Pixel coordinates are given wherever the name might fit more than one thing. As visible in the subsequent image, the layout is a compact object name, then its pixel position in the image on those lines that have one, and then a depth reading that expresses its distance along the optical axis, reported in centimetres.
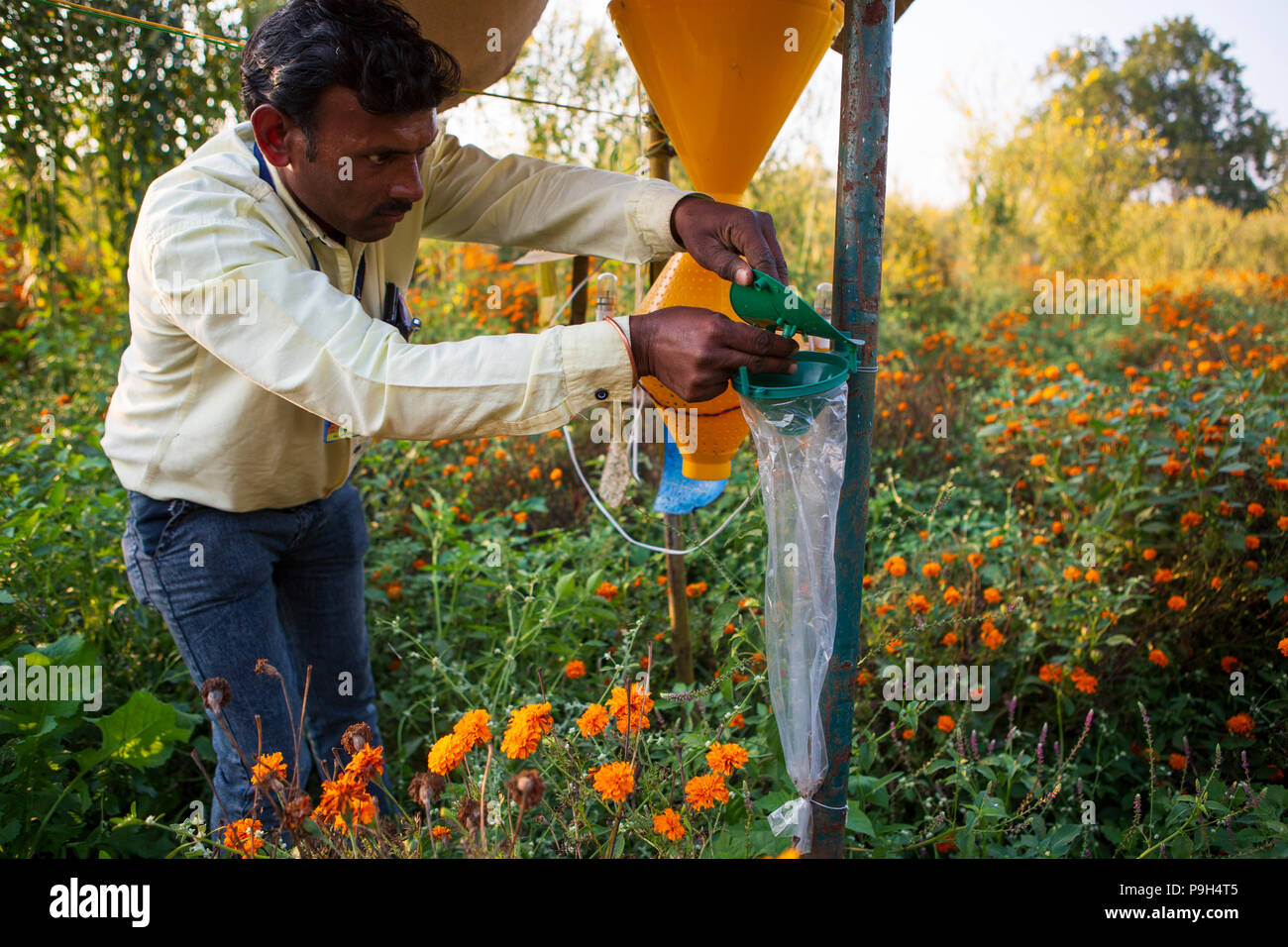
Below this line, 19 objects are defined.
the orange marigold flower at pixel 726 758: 129
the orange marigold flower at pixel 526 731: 123
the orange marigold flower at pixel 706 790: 127
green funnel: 124
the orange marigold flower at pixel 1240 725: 193
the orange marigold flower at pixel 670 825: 125
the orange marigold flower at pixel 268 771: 123
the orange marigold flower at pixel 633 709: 136
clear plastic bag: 137
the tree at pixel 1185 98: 2175
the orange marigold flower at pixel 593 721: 129
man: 122
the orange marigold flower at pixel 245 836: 127
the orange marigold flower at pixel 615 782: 120
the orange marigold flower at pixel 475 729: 125
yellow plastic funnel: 144
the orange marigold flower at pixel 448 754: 122
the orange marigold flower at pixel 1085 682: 200
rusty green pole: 136
